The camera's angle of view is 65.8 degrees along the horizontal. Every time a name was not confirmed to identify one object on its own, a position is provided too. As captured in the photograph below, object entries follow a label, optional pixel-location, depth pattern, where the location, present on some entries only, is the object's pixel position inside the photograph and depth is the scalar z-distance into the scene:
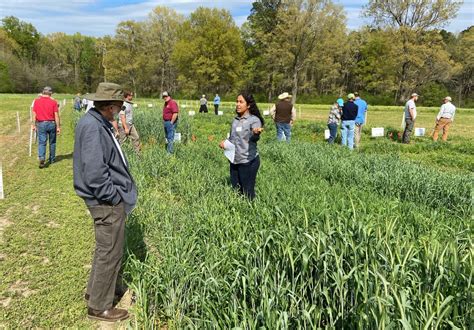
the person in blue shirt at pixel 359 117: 10.70
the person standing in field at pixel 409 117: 11.15
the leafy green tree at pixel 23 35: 78.39
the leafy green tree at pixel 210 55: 47.31
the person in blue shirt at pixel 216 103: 23.69
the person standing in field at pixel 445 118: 11.80
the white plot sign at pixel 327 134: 11.40
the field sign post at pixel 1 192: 5.84
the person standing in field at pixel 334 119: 10.90
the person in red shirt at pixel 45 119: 7.91
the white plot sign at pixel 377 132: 12.14
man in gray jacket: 2.65
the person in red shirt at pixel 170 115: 9.20
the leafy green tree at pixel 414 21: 34.16
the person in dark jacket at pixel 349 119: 10.16
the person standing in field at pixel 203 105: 24.16
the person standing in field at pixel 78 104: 20.38
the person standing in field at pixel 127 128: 8.30
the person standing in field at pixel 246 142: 4.61
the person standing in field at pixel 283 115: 9.95
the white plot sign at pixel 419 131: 12.35
